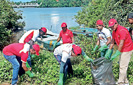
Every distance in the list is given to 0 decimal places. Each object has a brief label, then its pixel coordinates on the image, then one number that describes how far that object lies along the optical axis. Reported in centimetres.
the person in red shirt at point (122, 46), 412
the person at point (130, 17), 415
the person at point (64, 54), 398
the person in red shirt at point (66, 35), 599
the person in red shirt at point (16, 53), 415
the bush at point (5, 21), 1087
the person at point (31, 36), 541
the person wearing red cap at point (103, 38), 510
